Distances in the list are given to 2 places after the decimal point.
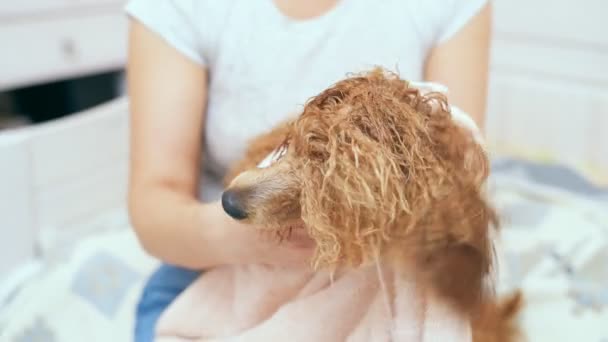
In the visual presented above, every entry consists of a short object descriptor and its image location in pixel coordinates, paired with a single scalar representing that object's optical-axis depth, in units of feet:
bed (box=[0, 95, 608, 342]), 3.11
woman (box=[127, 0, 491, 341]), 2.12
